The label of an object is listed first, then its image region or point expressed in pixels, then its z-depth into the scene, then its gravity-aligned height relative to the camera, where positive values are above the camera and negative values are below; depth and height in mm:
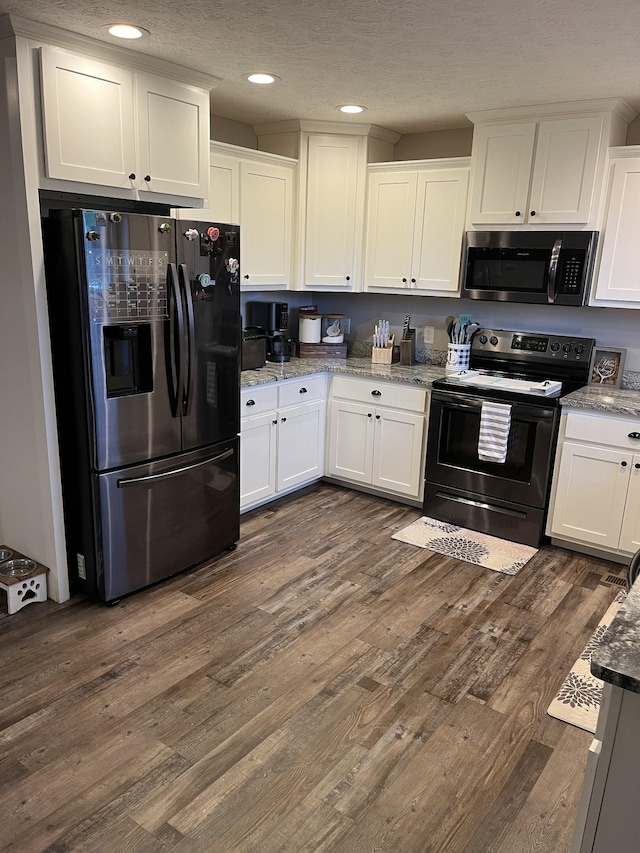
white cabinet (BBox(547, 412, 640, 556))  3400 -1069
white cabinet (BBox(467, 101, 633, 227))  3467 +649
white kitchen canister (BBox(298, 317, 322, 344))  4617 -408
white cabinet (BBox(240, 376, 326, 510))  3865 -1044
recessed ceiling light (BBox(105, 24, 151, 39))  2520 +909
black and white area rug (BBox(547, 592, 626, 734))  2373 -1569
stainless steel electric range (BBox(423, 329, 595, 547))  3664 -876
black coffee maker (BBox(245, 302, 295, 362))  4363 -360
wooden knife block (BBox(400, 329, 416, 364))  4516 -508
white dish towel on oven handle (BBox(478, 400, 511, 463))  3670 -856
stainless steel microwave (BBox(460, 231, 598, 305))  3623 +82
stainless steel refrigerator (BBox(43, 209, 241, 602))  2682 -529
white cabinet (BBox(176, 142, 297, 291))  3768 +385
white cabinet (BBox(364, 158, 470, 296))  4055 +322
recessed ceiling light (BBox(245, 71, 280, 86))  3139 +931
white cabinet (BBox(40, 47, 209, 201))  2617 +596
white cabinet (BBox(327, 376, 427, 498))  4148 -1048
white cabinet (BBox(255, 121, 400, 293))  4242 +534
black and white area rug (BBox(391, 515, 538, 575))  3605 -1542
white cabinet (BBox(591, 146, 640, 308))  3451 +243
